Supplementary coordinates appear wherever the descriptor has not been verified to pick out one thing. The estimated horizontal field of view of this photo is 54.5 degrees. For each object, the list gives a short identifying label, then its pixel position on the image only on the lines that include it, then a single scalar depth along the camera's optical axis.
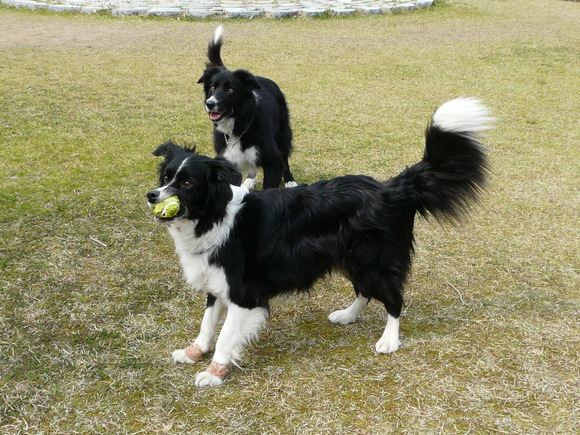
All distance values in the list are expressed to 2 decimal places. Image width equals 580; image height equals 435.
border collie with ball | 3.12
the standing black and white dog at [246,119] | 5.17
